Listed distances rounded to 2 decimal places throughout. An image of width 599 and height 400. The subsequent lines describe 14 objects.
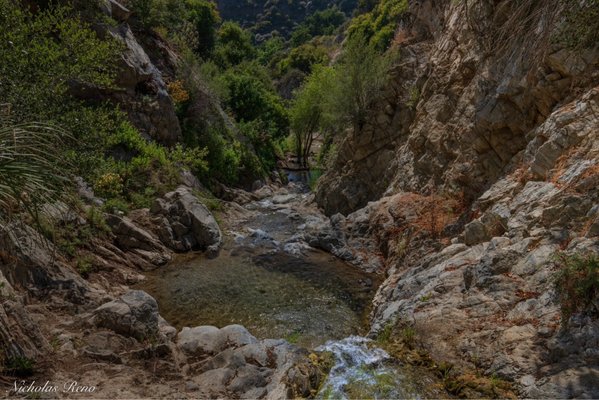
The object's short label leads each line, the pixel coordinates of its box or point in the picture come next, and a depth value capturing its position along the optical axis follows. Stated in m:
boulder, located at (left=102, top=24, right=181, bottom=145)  20.78
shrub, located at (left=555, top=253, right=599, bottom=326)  5.21
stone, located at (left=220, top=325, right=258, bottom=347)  7.59
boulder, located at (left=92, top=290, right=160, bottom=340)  7.09
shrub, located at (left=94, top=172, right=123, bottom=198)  15.62
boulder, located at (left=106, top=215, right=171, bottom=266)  13.84
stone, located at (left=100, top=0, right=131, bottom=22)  20.94
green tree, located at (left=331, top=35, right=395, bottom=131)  21.06
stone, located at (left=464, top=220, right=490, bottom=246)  9.23
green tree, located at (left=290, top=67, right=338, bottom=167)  34.56
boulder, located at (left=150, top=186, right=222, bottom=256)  15.45
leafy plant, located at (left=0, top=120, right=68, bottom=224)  3.49
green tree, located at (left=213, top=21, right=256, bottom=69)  46.09
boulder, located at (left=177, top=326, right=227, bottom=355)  7.34
